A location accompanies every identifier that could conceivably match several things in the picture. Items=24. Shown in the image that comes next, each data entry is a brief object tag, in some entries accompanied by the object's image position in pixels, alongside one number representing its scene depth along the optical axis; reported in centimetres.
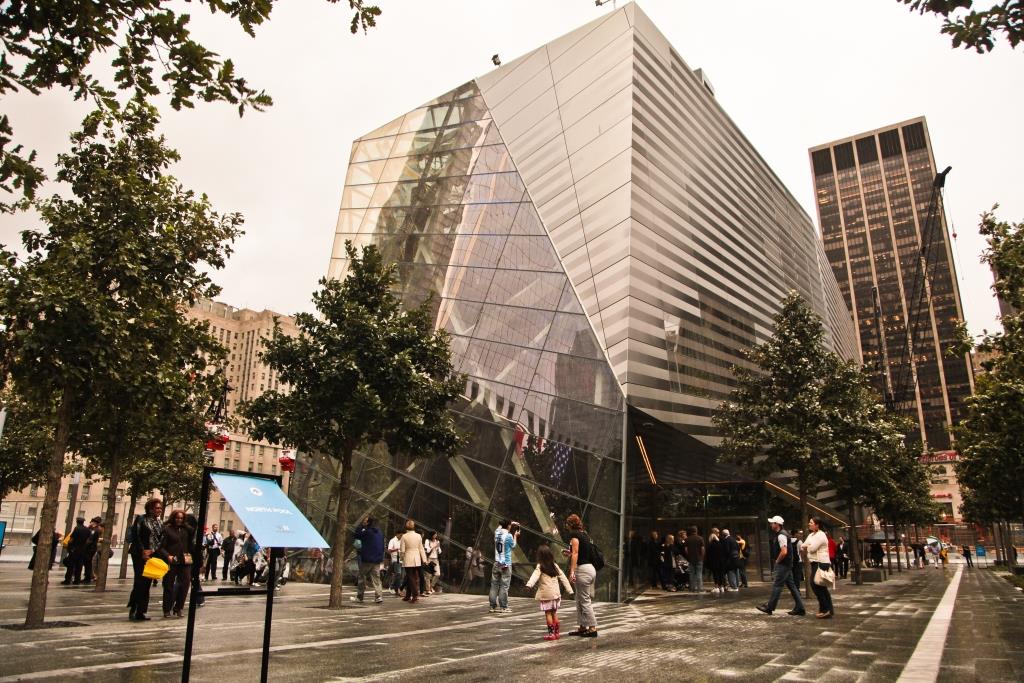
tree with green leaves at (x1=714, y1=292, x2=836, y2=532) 1942
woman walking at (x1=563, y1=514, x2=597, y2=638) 1005
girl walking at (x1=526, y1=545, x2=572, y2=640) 984
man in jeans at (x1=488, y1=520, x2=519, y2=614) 1402
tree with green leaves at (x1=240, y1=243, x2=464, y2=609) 1441
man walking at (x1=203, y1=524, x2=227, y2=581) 2189
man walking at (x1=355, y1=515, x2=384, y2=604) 1544
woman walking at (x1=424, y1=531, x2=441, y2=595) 1825
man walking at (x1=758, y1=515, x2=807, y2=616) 1318
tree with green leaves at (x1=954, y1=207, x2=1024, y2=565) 1542
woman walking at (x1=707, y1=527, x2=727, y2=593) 2000
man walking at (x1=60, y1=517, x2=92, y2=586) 1936
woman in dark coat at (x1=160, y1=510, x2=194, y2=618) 1137
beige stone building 4031
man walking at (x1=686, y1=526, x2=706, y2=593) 1969
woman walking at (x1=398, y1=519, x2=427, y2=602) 1480
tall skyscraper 15612
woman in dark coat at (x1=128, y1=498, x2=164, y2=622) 1104
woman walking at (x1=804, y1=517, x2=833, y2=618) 1277
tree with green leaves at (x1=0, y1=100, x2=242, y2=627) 1000
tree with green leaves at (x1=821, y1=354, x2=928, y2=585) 1994
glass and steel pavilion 1792
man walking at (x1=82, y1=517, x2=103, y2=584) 2020
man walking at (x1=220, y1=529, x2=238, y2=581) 2394
